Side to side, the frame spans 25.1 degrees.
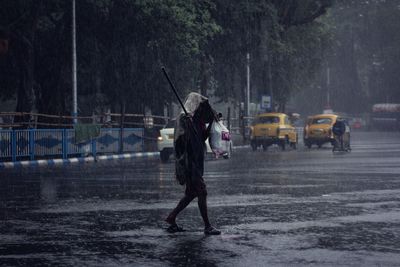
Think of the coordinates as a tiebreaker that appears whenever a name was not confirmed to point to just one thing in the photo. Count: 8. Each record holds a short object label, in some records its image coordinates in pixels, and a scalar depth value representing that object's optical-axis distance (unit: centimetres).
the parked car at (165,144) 3369
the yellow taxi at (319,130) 4831
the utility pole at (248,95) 5816
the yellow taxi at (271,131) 4562
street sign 5562
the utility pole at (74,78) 3555
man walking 1145
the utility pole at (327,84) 10362
